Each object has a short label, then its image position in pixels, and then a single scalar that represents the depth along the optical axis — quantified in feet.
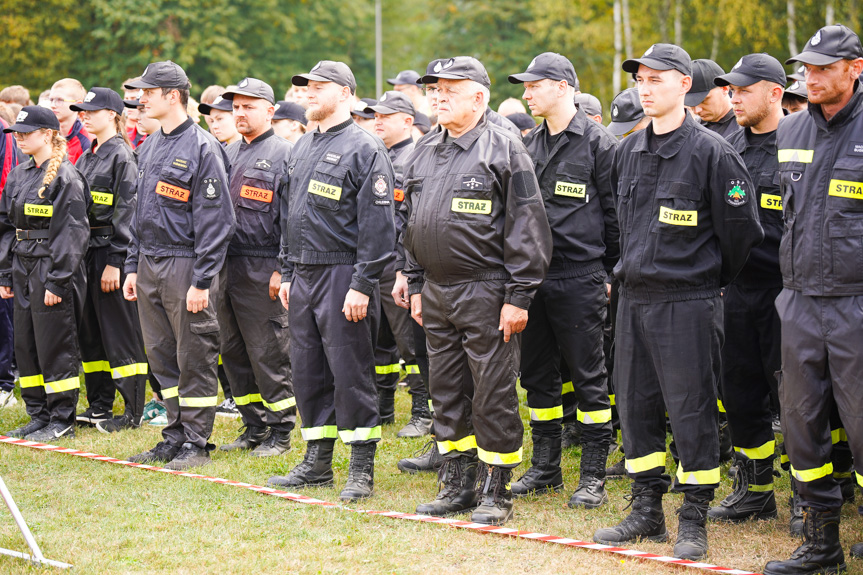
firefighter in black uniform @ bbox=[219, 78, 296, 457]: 25.25
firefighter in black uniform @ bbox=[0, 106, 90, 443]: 26.72
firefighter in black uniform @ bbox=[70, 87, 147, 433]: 27.81
